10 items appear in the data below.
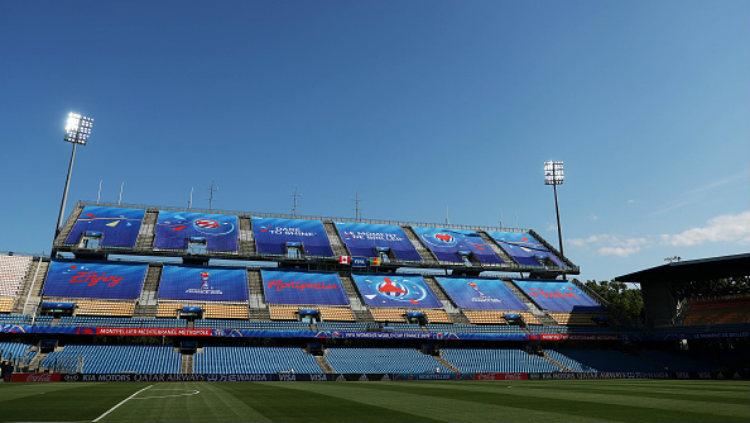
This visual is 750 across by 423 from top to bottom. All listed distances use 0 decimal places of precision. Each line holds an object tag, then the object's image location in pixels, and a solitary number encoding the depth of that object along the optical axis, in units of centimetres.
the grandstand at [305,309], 4822
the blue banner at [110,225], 6216
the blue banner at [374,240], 7200
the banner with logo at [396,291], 6219
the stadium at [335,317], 3869
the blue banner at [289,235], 6869
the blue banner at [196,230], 6520
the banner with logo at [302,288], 5950
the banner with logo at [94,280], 5331
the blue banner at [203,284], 5634
